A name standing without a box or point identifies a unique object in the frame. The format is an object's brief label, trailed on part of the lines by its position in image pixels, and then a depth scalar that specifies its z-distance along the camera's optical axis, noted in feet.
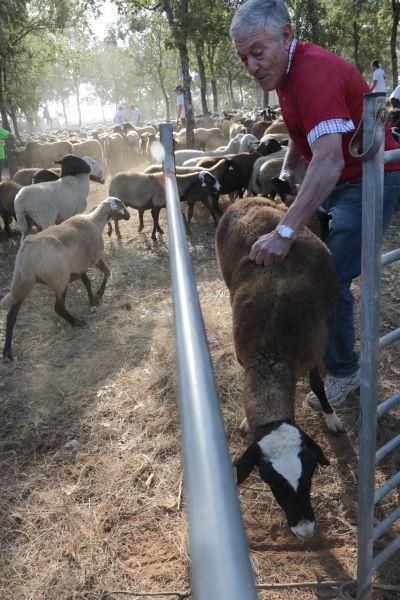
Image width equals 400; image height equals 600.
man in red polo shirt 6.52
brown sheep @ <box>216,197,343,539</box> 6.93
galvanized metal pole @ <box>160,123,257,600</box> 1.42
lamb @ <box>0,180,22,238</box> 27.50
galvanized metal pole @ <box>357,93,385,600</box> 4.13
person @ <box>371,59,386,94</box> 42.83
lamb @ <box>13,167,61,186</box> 33.17
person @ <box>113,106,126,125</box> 87.68
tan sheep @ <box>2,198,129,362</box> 16.21
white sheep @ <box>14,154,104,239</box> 23.70
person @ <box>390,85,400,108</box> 36.05
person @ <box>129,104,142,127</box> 97.65
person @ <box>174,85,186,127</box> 60.13
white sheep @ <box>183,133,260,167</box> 37.14
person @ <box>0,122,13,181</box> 29.37
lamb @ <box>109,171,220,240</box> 27.48
